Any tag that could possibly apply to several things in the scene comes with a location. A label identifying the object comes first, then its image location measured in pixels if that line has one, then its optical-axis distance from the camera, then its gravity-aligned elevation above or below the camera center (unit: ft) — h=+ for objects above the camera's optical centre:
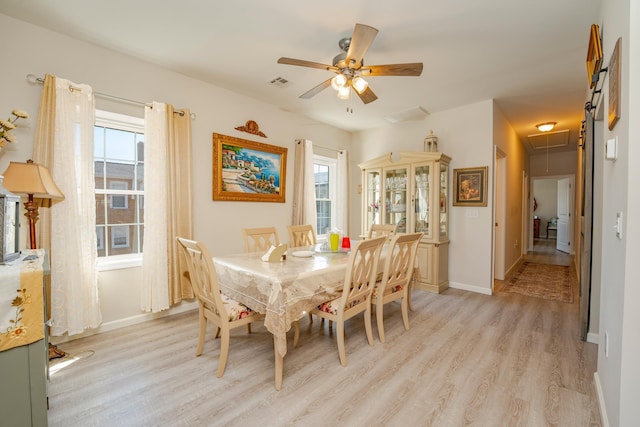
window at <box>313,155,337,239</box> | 16.67 +0.94
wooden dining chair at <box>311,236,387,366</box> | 6.88 -2.24
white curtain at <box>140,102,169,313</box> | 9.21 -0.06
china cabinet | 12.98 +0.25
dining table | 5.87 -1.84
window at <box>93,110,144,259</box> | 9.04 +0.81
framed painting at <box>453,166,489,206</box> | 12.76 +0.97
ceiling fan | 6.43 +3.60
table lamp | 5.97 +0.53
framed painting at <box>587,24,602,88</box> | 5.93 +3.50
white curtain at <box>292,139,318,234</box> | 14.12 +1.06
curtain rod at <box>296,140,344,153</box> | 15.58 +3.47
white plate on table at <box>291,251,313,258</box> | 8.29 -1.44
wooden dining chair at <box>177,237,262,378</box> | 6.10 -2.37
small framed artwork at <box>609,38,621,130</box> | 4.43 +2.05
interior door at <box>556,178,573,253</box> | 23.30 -0.88
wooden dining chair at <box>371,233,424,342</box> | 8.10 -2.16
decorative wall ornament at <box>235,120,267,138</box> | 11.95 +3.50
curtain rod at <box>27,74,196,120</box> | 7.43 +3.46
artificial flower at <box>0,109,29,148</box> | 6.23 +1.84
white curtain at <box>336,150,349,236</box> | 16.81 +1.09
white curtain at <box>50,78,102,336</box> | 7.55 -0.28
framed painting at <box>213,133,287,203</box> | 11.19 +1.64
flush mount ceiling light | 15.57 +4.61
